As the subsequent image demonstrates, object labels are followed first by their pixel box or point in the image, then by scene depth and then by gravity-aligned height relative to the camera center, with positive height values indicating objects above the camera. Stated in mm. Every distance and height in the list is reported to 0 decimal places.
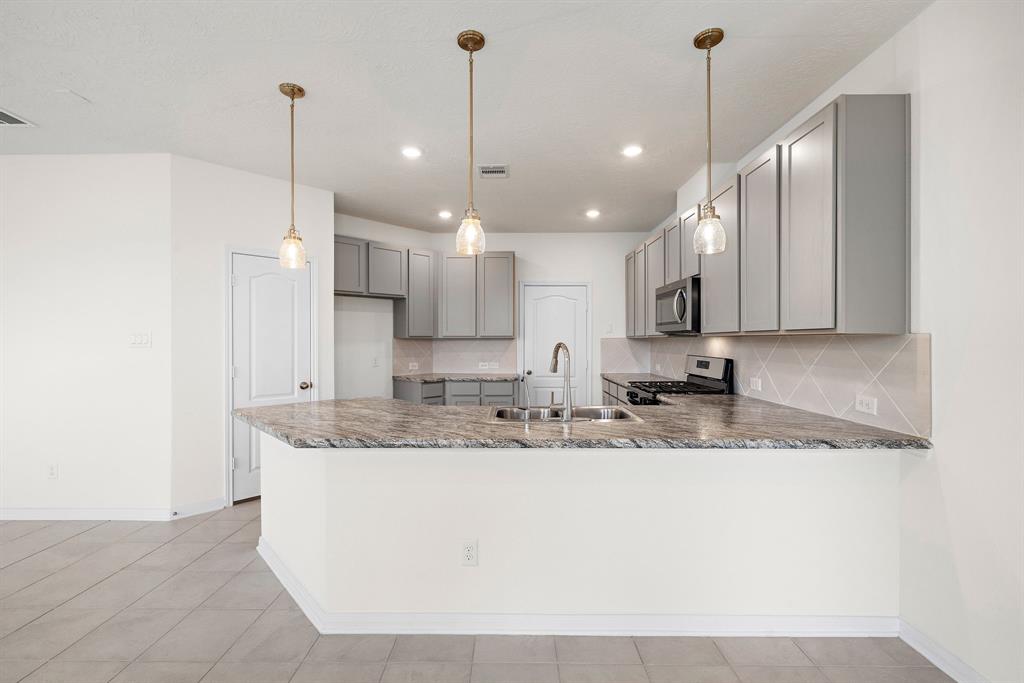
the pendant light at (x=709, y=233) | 1833 +419
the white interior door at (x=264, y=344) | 3559 -47
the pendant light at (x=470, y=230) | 1938 +456
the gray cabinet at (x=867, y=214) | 1824 +495
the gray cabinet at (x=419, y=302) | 4992 +392
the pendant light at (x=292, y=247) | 2352 +470
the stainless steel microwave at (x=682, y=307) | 3213 +222
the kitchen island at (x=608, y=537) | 1921 -840
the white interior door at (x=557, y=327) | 5469 +131
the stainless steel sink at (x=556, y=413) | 2398 -409
